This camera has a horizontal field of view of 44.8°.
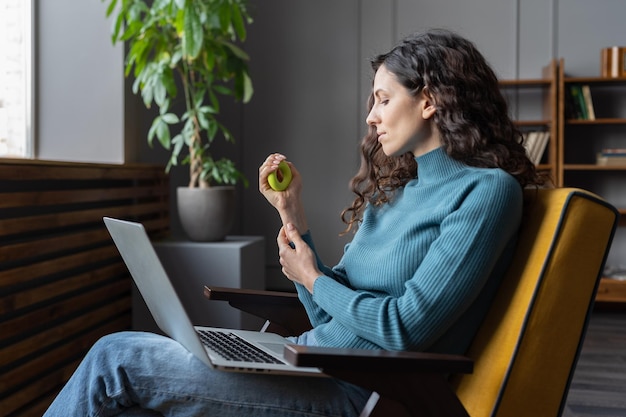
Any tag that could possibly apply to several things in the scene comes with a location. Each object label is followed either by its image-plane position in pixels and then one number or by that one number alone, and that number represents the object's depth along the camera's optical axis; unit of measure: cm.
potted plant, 335
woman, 128
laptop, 123
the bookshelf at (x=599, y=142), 511
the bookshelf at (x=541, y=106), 486
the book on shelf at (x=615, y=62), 488
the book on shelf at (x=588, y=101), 490
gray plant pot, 363
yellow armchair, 117
